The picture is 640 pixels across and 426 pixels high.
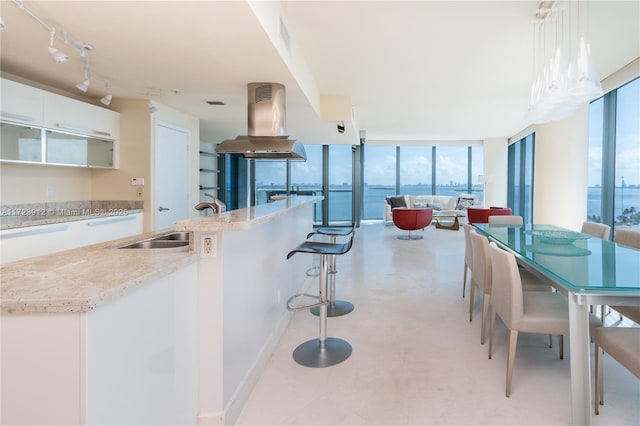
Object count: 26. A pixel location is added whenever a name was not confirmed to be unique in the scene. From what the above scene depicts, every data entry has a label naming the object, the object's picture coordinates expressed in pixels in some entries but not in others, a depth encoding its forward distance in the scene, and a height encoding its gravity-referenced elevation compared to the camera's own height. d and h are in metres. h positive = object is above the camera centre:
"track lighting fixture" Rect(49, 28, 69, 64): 2.09 +0.86
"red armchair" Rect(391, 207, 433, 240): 7.75 -0.39
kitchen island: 1.00 -0.47
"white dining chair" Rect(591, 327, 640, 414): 1.61 -0.71
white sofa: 10.00 -0.09
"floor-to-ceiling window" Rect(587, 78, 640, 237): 4.56 +0.60
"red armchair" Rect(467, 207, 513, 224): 8.28 -0.29
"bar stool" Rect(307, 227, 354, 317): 3.41 -1.04
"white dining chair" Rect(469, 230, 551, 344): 2.69 -0.61
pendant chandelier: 2.66 +1.11
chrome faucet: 2.09 -0.04
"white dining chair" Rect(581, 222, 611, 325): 3.35 -0.28
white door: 4.47 +0.33
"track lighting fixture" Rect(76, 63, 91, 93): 2.52 +0.81
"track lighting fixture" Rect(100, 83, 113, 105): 2.88 +0.82
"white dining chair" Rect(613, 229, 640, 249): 2.97 -0.32
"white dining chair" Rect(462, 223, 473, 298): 3.36 -0.49
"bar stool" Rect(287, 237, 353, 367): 2.50 -1.12
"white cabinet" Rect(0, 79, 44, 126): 2.92 +0.83
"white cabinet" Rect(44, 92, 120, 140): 3.36 +0.85
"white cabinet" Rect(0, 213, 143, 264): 2.69 -0.33
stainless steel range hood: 3.49 +0.75
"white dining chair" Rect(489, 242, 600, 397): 2.04 -0.66
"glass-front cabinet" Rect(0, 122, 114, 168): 3.09 +0.51
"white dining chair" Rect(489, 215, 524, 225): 4.34 -0.24
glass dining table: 1.70 -0.39
